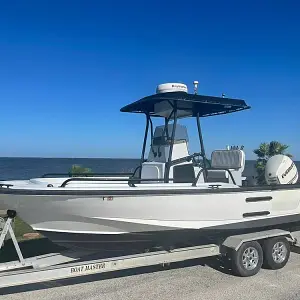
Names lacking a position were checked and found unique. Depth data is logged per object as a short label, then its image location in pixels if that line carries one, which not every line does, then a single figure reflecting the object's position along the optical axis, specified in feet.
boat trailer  15.80
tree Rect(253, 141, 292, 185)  35.44
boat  16.71
